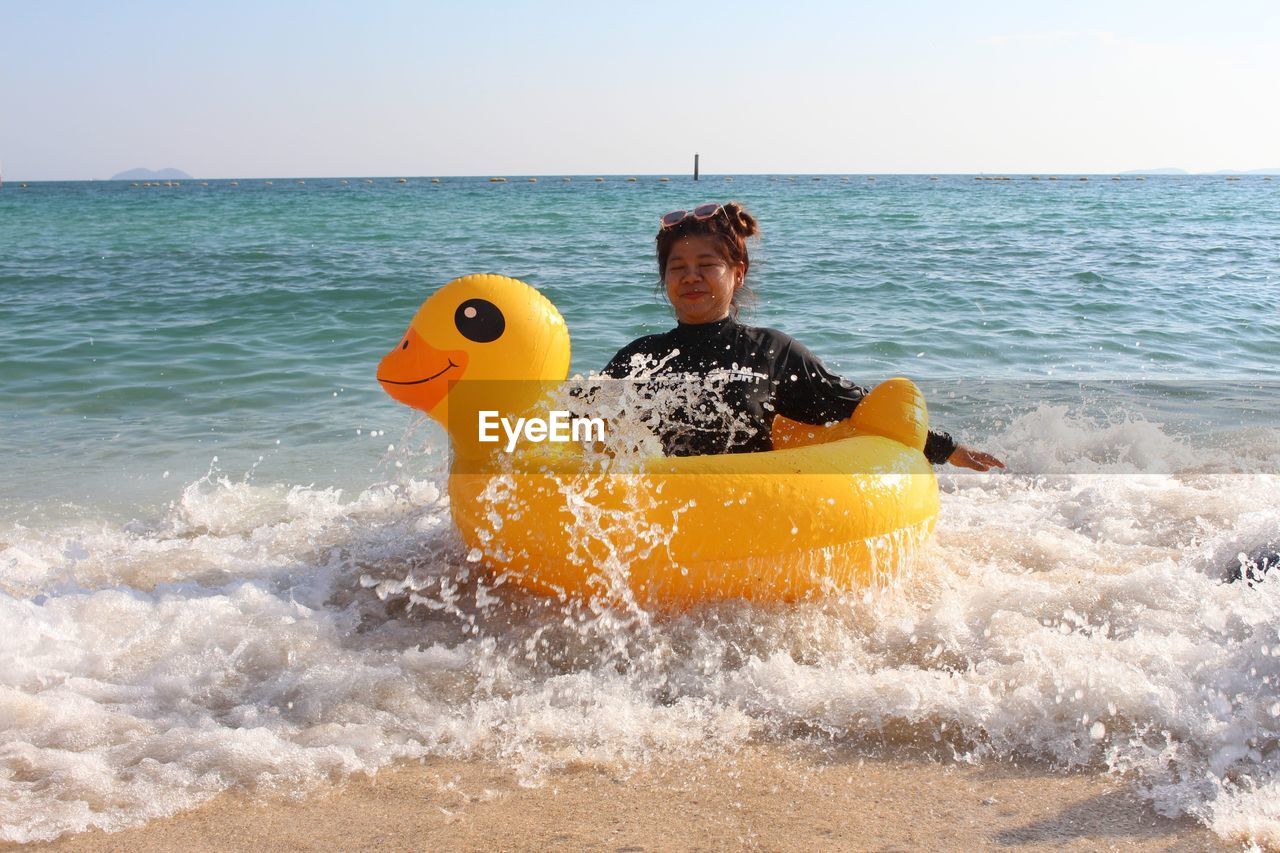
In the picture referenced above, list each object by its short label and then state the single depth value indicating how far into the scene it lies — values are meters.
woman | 3.53
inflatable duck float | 3.04
